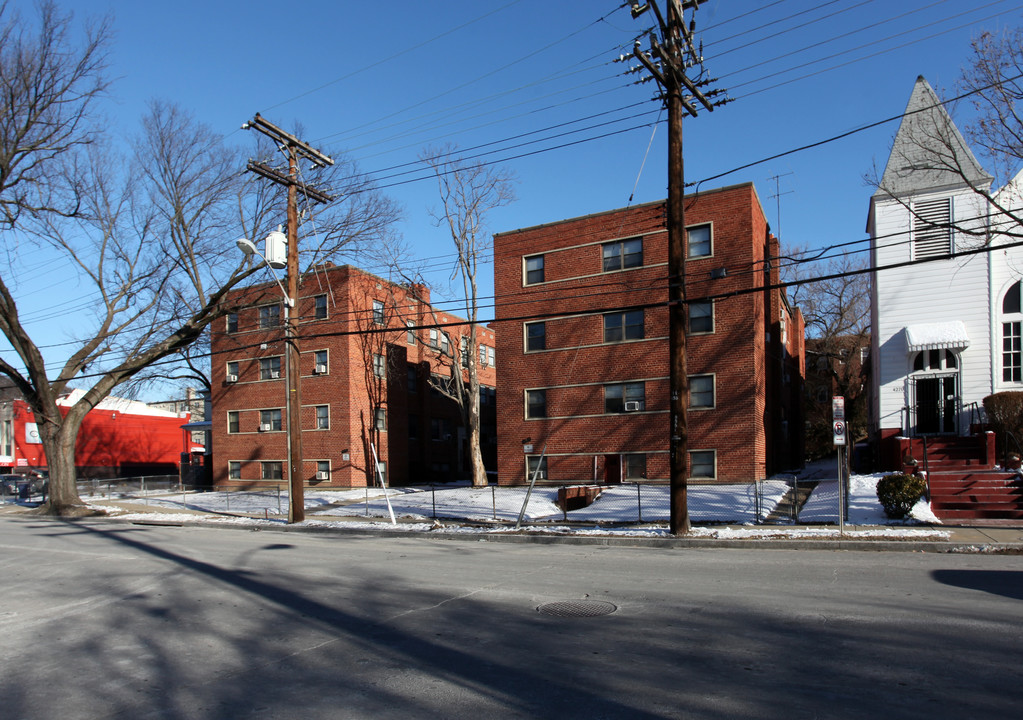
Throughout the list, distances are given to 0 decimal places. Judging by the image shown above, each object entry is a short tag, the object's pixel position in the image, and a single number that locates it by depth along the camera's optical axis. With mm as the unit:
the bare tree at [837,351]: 49375
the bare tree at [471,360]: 31969
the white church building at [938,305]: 22625
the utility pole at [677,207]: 14703
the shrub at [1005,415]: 20281
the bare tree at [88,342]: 25938
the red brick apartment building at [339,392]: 34625
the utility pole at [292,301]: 20094
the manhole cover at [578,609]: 7828
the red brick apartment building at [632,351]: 26547
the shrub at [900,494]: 15445
